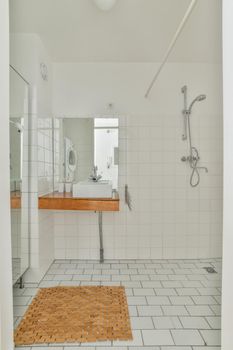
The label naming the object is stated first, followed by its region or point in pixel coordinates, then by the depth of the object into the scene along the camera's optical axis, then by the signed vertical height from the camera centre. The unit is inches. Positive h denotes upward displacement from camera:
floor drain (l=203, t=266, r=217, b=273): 116.1 -41.2
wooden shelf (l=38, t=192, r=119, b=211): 100.7 -11.9
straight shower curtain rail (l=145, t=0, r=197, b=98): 60.5 +35.3
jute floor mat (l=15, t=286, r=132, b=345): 69.2 -40.6
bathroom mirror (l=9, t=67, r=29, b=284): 90.4 -0.6
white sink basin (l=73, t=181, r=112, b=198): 105.7 -7.4
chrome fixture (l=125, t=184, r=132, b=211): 127.5 -12.9
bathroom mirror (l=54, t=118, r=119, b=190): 127.4 +10.4
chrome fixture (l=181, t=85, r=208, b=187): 126.9 +7.8
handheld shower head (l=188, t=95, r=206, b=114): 115.0 +29.4
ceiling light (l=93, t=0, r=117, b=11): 86.6 +51.5
